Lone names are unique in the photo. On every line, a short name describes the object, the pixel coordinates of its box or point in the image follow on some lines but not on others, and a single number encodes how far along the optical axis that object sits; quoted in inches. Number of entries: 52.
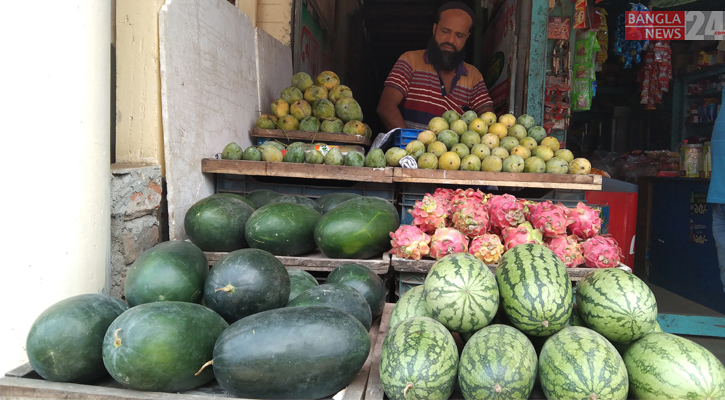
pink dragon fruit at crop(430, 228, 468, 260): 91.9
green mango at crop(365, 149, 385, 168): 127.3
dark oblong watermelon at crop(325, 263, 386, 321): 83.5
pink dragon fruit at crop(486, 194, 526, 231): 96.7
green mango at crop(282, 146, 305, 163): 129.9
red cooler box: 195.2
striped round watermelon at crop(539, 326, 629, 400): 53.1
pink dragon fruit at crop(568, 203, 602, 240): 98.2
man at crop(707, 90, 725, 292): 170.1
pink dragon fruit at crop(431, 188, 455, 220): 104.3
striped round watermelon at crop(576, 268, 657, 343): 62.5
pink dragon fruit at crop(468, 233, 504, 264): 91.3
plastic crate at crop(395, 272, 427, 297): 95.3
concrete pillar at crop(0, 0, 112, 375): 63.8
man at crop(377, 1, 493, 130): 203.2
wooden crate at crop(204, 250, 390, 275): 95.7
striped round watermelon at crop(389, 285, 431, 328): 70.2
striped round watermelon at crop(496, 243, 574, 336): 61.0
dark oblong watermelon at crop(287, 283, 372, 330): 71.0
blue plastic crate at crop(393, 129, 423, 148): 154.9
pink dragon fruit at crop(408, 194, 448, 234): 98.0
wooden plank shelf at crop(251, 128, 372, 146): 159.0
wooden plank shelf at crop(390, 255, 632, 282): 90.2
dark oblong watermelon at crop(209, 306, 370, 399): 54.7
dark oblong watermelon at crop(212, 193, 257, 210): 110.8
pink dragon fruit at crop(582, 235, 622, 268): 92.0
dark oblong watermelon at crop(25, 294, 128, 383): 57.7
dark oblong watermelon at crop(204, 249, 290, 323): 68.2
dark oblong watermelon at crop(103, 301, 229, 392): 54.8
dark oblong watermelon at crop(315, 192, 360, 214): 116.4
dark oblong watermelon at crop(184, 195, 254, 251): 97.3
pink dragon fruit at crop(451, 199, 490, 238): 96.3
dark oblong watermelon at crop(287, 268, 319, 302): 82.7
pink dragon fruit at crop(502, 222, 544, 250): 93.2
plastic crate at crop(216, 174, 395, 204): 129.2
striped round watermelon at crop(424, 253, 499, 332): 62.0
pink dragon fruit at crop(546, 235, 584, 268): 92.0
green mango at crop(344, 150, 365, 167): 127.0
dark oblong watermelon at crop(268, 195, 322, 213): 111.6
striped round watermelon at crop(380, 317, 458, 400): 53.8
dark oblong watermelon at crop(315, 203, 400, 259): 94.6
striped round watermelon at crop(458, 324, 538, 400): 52.9
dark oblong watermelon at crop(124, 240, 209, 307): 70.2
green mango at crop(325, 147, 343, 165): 127.1
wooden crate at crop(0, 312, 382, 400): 55.3
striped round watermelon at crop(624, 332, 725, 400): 54.7
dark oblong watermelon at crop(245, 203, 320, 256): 94.4
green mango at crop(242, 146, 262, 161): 128.1
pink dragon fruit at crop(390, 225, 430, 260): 92.6
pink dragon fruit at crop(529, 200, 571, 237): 93.8
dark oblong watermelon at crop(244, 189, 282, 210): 118.8
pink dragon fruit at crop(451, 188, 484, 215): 101.7
